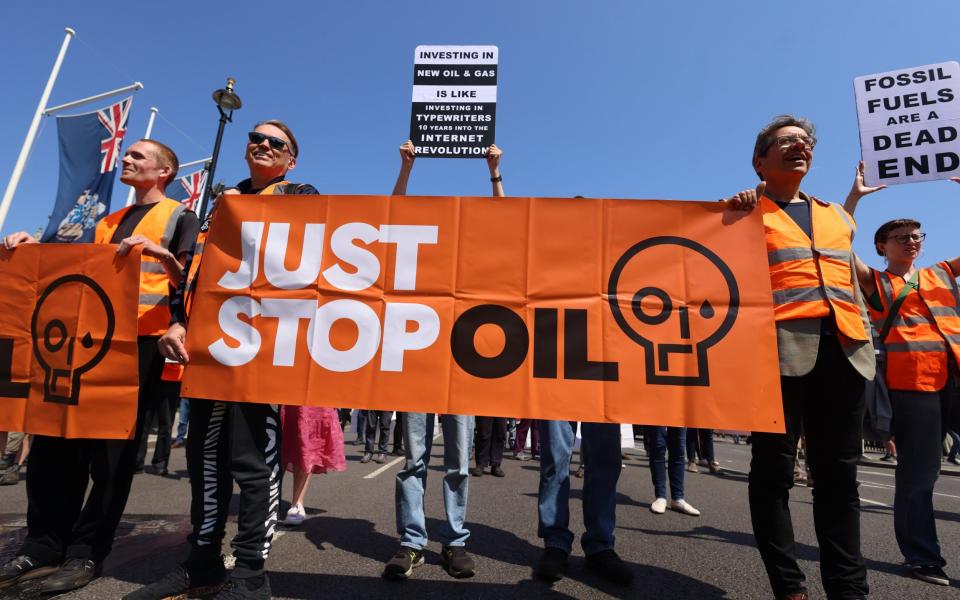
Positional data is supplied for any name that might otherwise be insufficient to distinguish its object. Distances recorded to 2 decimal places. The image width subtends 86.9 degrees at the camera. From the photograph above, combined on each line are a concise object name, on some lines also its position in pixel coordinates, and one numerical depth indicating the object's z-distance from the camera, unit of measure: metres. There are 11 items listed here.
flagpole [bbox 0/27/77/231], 15.55
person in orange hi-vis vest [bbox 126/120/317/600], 2.24
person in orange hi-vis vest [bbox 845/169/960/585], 3.19
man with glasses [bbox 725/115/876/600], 2.27
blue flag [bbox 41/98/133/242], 12.37
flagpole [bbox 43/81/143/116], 15.62
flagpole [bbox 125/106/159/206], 22.73
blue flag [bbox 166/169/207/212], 16.09
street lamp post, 11.21
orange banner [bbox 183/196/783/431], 2.47
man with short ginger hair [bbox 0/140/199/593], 2.44
